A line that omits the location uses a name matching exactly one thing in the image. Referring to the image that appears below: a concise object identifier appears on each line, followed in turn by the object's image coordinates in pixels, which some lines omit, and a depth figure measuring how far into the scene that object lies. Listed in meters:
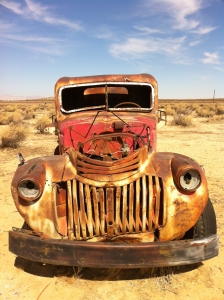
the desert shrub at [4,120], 17.76
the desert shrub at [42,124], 13.70
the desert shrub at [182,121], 15.93
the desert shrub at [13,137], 10.23
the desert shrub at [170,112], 23.85
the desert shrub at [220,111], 23.75
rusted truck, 2.41
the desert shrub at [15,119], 17.42
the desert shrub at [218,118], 18.93
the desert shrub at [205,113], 21.53
